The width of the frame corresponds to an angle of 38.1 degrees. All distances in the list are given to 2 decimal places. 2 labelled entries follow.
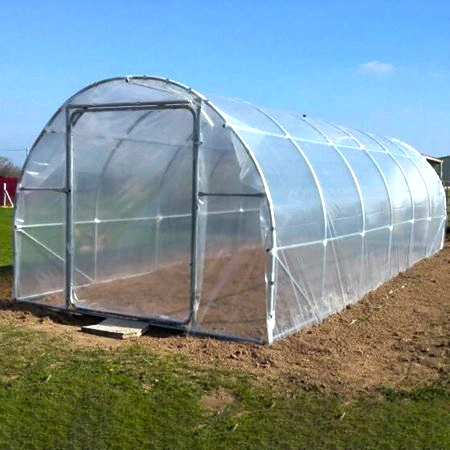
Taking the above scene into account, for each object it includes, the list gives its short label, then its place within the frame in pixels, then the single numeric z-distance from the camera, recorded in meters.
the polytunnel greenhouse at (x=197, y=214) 7.72
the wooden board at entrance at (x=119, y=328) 7.80
